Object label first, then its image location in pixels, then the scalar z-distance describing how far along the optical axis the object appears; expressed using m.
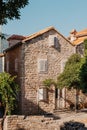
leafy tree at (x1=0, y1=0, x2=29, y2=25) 12.82
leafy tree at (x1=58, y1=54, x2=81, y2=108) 32.00
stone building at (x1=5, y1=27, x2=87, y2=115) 34.03
